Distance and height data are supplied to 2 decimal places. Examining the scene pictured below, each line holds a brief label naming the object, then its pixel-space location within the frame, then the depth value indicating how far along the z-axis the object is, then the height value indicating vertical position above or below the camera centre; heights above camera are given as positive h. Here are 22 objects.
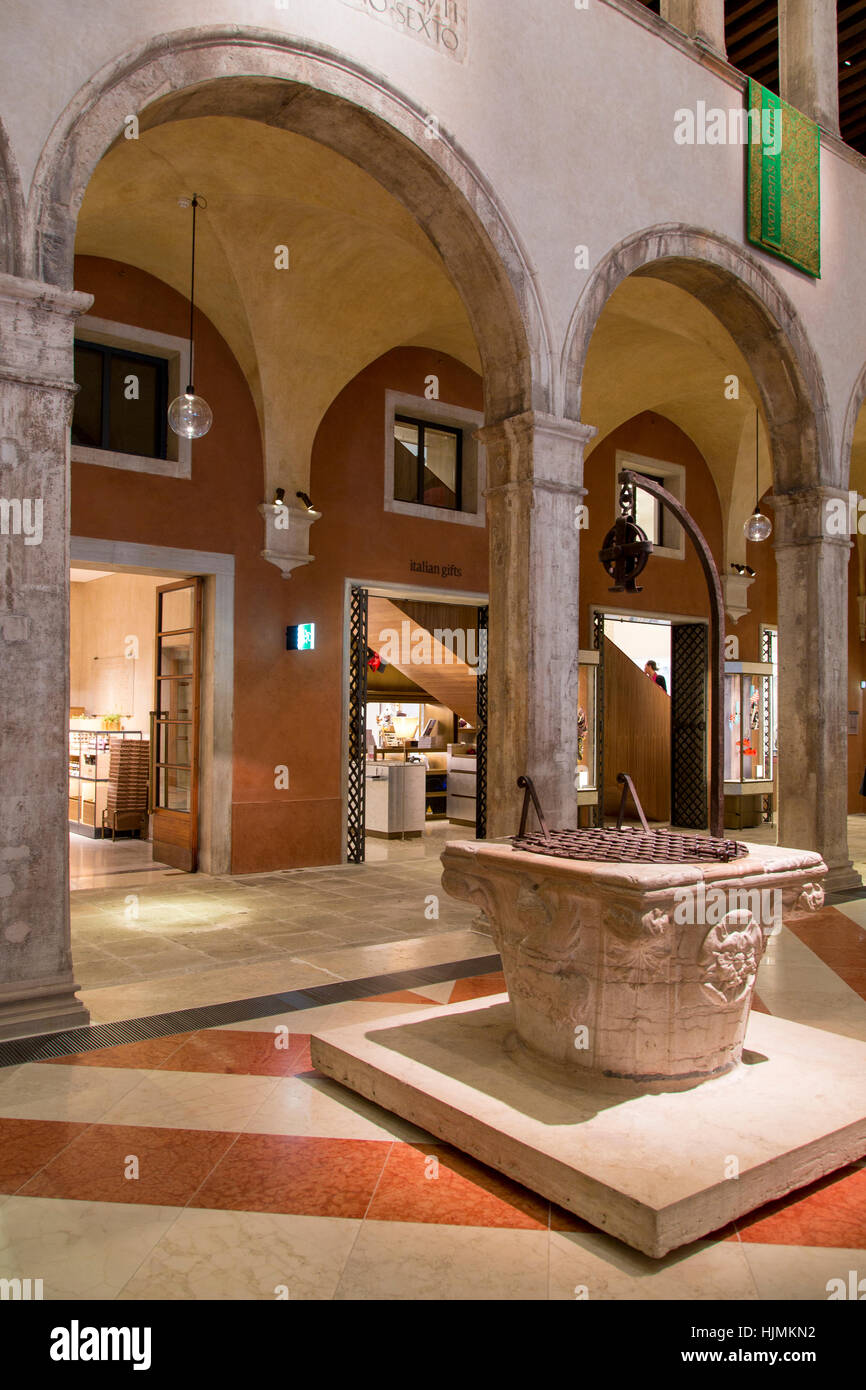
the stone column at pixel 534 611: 5.83 +0.70
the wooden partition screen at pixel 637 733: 13.18 -0.08
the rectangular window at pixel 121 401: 8.21 +2.76
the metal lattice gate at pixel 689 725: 13.16 +0.04
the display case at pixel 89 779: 11.84 -0.69
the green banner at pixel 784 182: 7.48 +4.32
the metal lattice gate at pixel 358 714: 9.62 +0.11
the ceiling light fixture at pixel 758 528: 11.01 +2.27
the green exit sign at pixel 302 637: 9.02 +0.81
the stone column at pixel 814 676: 7.95 +0.43
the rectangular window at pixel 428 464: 10.25 +2.81
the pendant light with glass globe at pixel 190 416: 6.92 +2.20
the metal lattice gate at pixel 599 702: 12.07 +0.31
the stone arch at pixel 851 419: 8.28 +2.65
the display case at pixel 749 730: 13.05 -0.03
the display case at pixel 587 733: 11.84 -0.07
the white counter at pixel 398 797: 11.37 -0.84
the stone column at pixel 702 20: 7.28 +5.32
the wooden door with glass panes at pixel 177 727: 8.87 -0.03
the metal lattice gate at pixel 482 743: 11.29 -0.20
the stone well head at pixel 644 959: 3.05 -0.76
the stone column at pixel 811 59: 8.10 +5.64
